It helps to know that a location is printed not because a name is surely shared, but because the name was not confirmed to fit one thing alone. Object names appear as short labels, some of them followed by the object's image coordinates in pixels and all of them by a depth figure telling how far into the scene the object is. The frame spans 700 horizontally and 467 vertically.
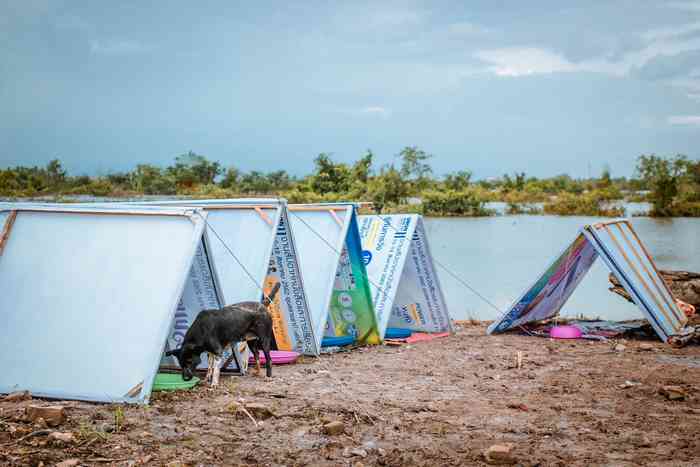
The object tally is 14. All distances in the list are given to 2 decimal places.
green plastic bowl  6.03
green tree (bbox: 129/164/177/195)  37.88
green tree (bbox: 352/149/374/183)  40.16
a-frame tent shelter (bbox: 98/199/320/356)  7.53
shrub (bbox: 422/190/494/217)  43.66
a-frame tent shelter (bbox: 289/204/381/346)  9.09
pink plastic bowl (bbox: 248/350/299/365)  7.85
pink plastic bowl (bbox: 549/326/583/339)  9.98
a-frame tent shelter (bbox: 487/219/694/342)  9.30
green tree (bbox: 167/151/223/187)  42.31
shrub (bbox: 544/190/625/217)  47.69
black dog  6.37
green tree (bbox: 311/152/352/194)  38.22
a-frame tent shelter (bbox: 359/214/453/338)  10.05
